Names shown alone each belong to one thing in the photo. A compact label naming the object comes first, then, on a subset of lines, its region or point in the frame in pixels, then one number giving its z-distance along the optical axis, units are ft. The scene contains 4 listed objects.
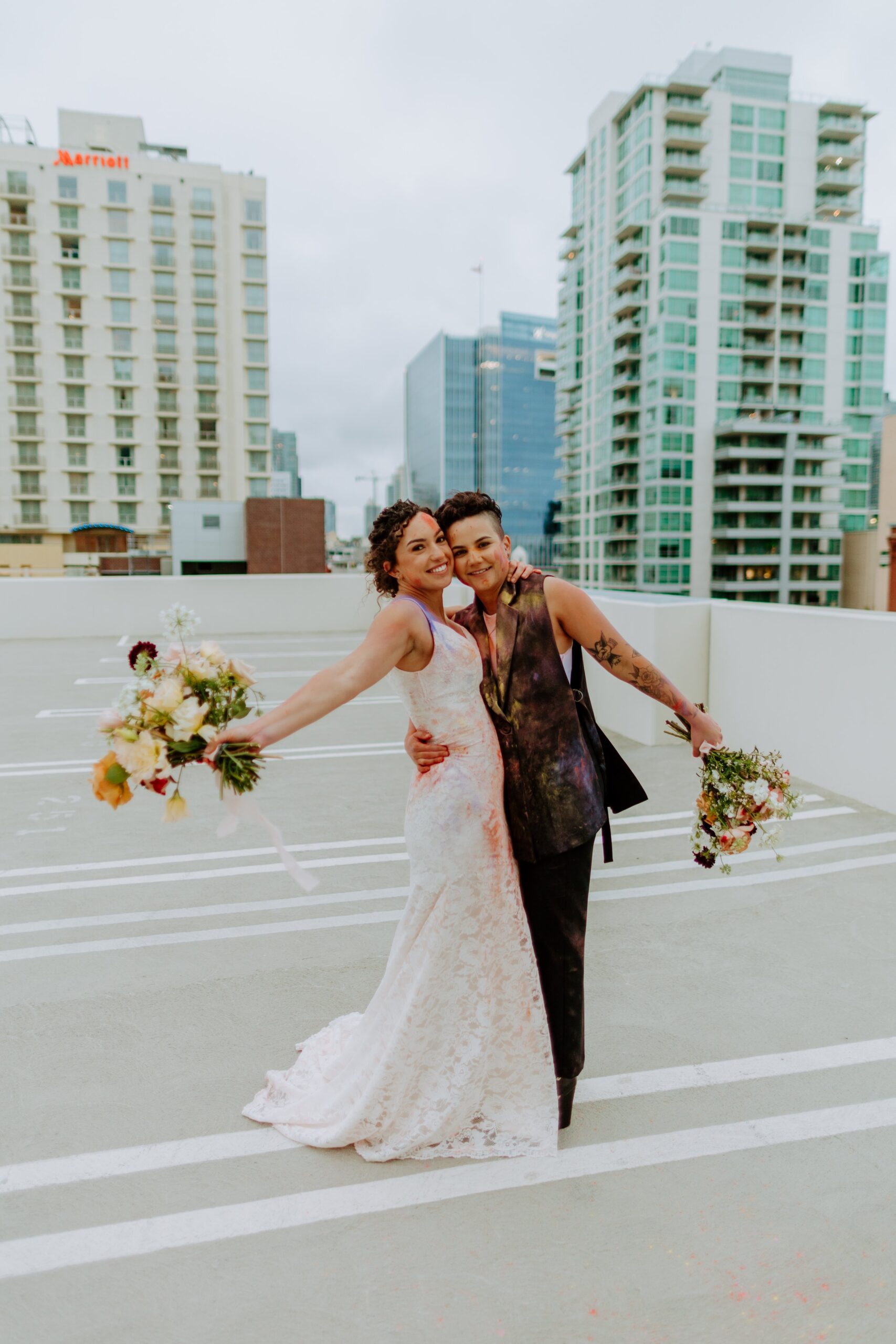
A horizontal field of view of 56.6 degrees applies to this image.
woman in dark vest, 7.92
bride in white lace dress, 7.57
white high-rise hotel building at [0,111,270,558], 196.65
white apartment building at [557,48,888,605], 223.51
